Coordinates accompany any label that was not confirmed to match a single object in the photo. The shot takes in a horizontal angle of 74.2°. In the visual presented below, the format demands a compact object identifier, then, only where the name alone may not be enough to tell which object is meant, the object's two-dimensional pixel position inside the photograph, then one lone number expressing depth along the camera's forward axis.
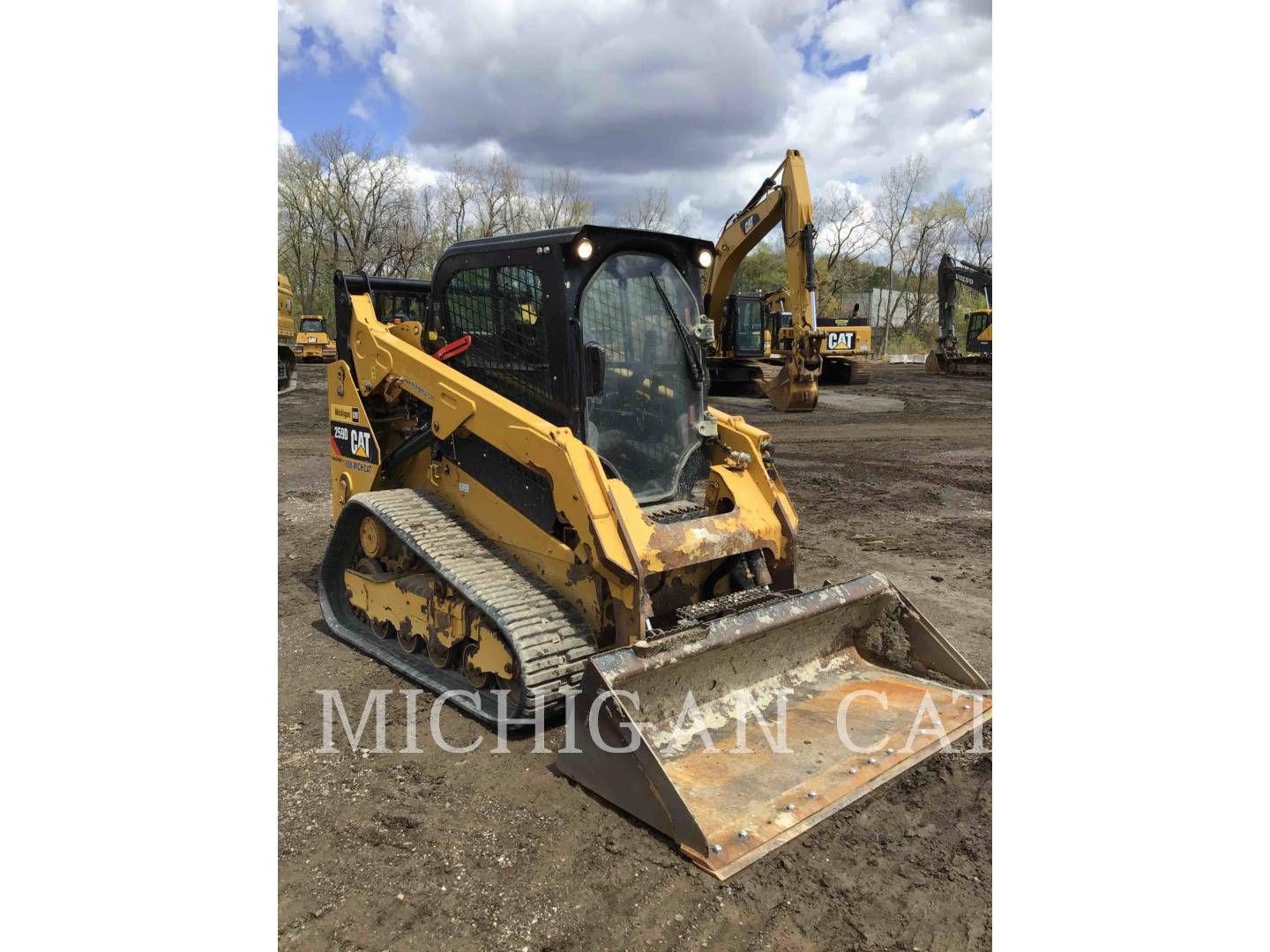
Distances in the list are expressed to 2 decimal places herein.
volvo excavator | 24.42
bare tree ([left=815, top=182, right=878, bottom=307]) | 44.22
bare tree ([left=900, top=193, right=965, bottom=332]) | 43.69
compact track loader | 3.44
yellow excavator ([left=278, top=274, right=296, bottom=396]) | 21.83
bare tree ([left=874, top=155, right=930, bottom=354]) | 44.41
